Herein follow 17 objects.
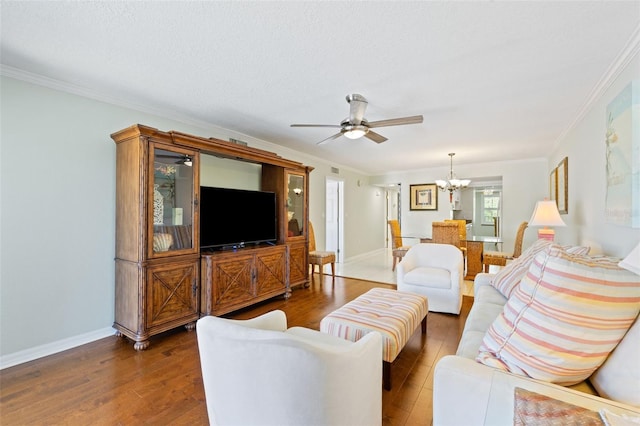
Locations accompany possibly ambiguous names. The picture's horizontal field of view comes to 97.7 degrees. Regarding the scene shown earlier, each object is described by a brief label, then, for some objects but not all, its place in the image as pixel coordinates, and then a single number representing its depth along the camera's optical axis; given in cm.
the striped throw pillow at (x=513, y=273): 229
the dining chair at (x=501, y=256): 475
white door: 669
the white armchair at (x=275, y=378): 101
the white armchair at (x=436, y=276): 326
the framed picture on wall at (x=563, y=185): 380
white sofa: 95
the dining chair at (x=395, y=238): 589
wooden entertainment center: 256
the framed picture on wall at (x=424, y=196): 704
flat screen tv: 325
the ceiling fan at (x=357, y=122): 269
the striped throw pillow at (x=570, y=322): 107
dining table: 499
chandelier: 559
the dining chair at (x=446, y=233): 482
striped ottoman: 190
